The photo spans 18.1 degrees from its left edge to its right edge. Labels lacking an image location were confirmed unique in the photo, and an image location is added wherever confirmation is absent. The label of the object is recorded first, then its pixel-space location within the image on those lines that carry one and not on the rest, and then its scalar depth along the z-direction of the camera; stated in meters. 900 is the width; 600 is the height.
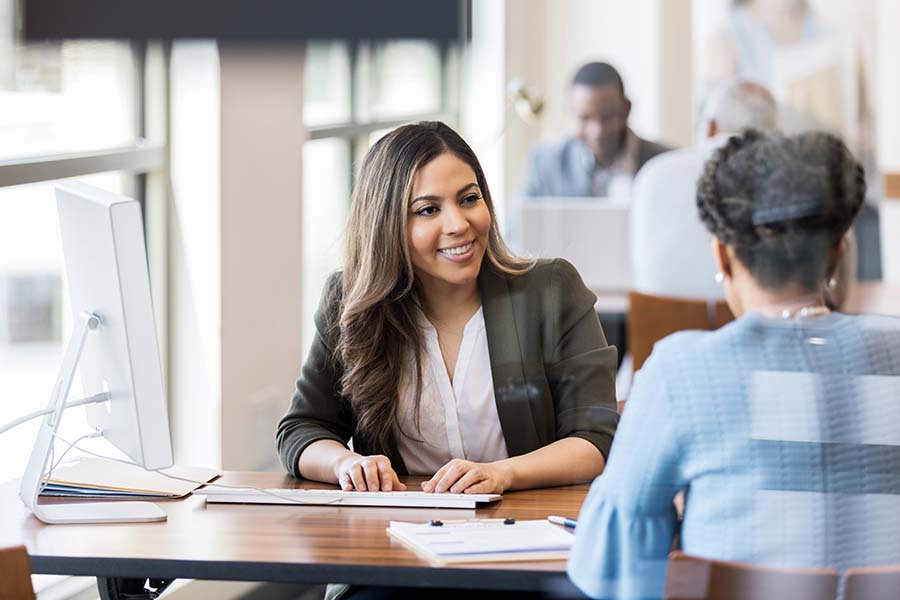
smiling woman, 3.83
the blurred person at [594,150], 4.65
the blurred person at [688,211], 3.63
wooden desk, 3.41
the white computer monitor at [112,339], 3.58
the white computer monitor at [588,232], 4.49
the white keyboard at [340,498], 3.67
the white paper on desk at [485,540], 3.43
